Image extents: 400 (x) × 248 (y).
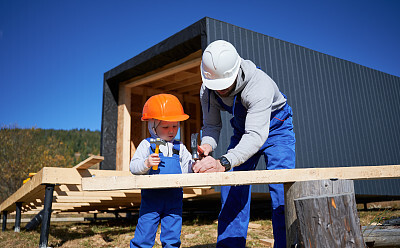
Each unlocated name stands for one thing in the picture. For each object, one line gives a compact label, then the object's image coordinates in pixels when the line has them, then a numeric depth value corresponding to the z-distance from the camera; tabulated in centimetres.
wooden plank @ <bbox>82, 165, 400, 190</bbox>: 191
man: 263
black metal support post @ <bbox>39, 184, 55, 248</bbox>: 423
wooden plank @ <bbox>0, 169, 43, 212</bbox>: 453
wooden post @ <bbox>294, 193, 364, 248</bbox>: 175
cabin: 746
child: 271
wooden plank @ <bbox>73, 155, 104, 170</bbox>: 426
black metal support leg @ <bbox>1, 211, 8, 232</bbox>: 705
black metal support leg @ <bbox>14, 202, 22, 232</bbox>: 651
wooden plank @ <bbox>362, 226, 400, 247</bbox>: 287
